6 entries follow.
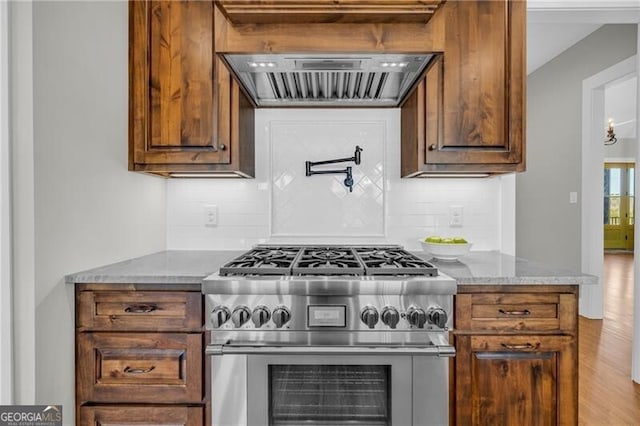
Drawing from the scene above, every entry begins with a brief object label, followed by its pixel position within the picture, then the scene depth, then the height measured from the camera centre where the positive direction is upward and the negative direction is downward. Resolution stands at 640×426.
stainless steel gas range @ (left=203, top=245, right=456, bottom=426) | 1.37 -0.49
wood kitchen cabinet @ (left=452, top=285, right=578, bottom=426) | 1.44 -0.56
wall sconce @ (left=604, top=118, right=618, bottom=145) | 6.13 +1.23
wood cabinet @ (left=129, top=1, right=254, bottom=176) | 1.77 +0.56
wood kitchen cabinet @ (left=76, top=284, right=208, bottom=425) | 1.45 -0.58
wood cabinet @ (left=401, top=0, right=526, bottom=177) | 1.76 +0.55
